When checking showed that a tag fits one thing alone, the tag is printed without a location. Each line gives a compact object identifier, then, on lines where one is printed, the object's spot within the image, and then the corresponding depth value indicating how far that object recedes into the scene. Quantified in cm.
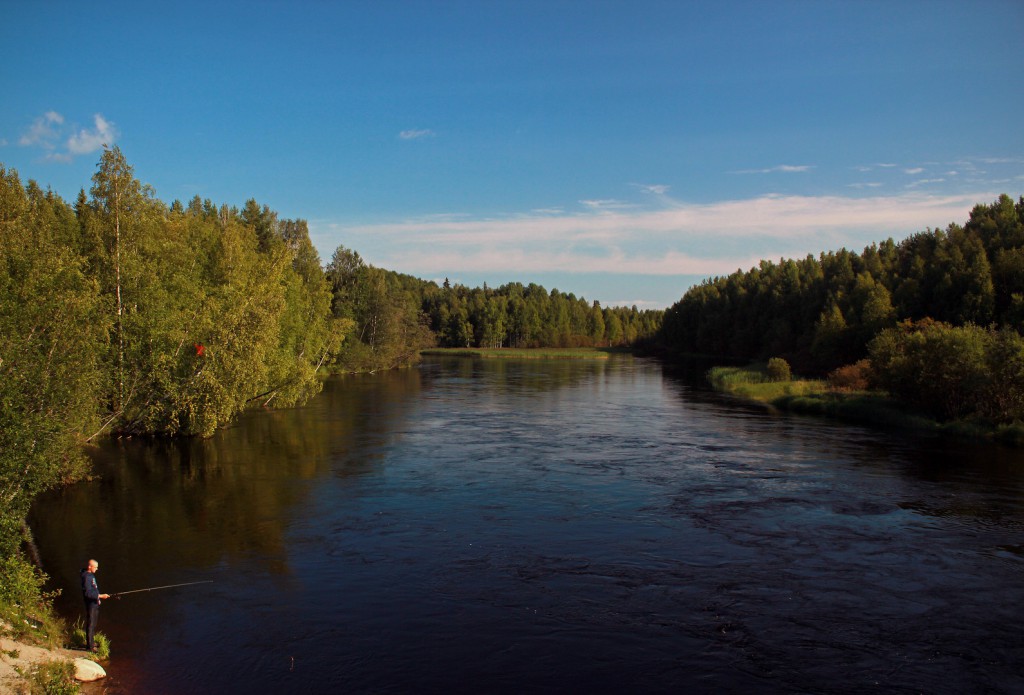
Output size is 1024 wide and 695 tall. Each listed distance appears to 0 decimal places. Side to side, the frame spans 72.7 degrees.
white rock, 1280
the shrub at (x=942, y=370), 3975
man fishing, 1391
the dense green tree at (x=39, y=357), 1798
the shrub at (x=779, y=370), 7144
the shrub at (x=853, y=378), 5628
